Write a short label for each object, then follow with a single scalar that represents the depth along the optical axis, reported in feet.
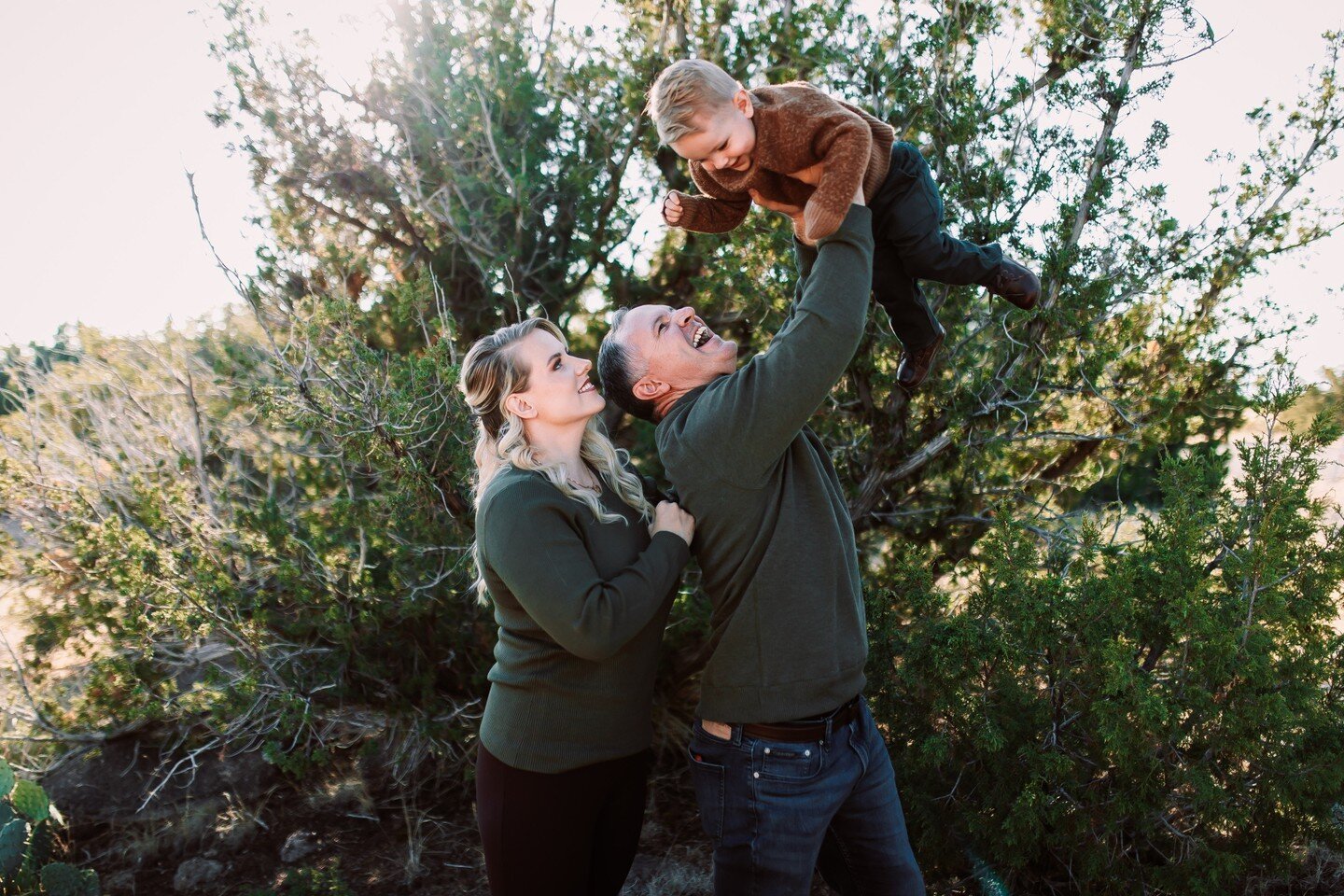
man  6.61
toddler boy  7.32
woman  6.96
